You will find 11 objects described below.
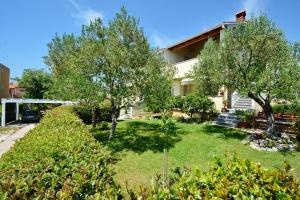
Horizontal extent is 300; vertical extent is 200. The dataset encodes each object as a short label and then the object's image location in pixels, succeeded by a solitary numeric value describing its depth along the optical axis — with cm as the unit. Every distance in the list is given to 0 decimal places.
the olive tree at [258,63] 716
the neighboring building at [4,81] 2409
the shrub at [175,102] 1315
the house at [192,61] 1277
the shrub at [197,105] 1223
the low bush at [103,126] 1163
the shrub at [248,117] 1049
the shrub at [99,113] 1494
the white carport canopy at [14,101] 1632
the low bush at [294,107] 728
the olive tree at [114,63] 793
